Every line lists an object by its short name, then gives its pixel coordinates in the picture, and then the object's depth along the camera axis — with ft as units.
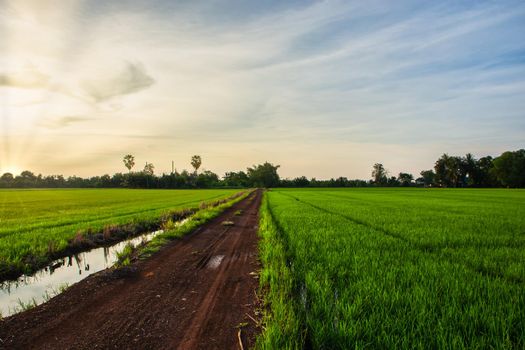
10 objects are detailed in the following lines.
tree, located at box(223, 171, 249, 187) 529.04
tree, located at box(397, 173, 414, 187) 512.96
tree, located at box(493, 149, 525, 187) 331.98
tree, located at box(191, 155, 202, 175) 614.75
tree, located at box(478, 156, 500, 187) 382.92
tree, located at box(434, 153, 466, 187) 406.21
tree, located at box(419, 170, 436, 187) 597.11
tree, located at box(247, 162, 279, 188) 538.43
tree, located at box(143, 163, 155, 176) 622.54
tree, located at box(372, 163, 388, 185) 553.15
